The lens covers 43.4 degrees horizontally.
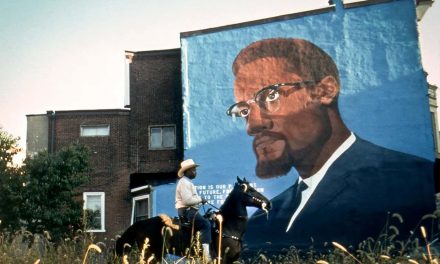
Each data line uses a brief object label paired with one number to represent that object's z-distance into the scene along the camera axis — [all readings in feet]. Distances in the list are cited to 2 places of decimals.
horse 34.09
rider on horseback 33.12
